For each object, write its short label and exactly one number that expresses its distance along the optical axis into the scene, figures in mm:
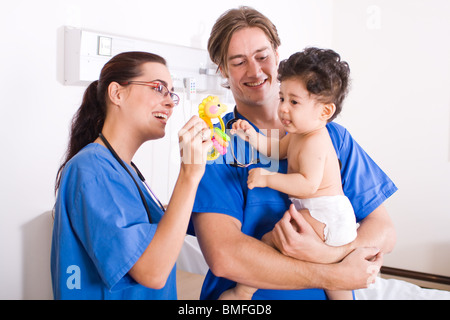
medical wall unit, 1782
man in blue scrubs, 1095
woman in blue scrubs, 981
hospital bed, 2131
